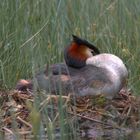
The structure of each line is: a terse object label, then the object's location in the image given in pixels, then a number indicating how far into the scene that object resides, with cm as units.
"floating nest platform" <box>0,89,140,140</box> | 1144
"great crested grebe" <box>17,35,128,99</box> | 1325
